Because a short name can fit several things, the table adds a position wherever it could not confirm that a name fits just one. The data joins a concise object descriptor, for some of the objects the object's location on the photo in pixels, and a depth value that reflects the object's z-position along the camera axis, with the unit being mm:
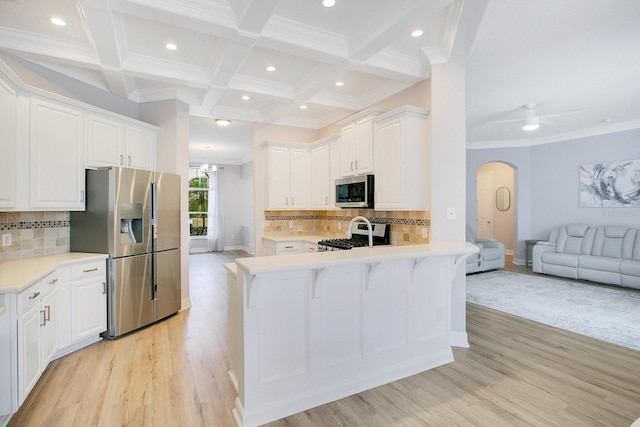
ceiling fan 5031
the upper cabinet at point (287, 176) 5223
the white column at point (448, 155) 3307
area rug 3708
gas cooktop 3979
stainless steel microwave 3969
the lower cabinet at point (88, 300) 3068
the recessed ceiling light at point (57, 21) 2705
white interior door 9562
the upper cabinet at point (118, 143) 3512
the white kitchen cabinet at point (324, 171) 4874
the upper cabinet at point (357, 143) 3953
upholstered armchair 6438
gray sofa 5531
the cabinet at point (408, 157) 3484
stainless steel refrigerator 3400
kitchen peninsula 2078
